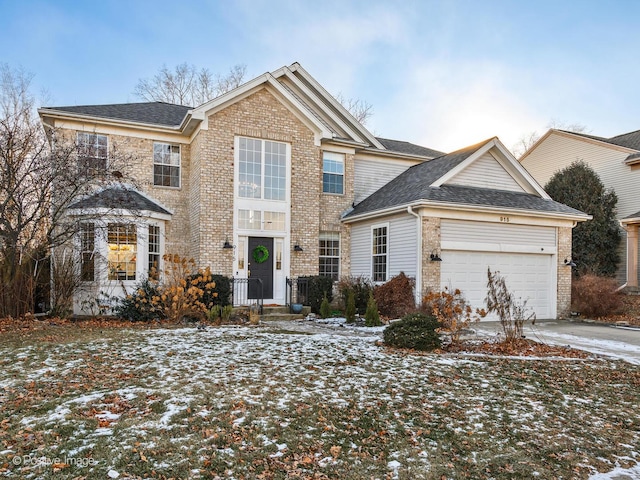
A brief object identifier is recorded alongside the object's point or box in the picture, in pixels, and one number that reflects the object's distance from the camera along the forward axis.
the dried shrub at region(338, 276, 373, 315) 14.12
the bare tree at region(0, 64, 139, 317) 10.62
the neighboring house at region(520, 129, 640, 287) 18.83
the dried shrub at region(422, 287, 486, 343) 8.88
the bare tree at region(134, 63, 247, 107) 30.67
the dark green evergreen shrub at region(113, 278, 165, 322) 11.66
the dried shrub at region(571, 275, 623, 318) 14.49
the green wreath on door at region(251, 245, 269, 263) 14.50
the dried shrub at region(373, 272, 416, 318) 12.95
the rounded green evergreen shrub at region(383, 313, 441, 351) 8.42
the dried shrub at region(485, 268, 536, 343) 9.09
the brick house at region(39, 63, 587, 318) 13.17
